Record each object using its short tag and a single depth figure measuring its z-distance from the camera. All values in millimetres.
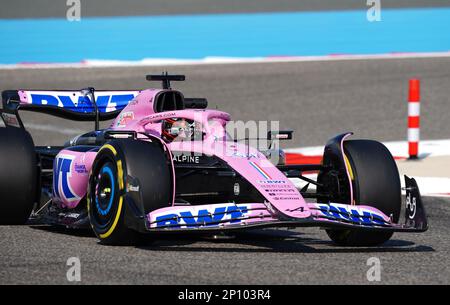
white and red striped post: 29750
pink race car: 16656
